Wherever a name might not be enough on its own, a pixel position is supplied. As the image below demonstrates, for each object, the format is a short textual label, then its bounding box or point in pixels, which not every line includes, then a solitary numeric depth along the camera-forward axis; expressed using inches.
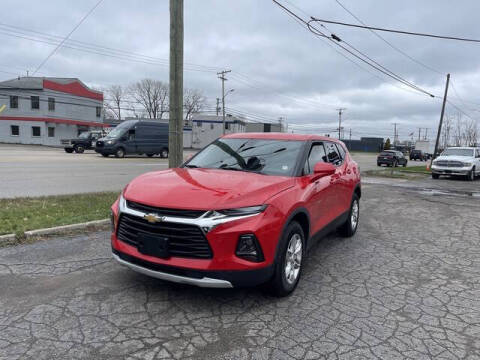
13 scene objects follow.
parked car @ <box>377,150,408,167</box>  1295.5
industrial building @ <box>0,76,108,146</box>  1771.7
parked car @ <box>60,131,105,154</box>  1222.3
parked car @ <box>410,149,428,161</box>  2295.8
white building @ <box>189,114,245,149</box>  2289.6
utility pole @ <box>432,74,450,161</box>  1218.6
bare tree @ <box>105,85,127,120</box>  3222.7
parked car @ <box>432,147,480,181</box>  731.4
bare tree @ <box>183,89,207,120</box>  3307.1
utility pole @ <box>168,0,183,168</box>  295.9
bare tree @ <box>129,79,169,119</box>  3142.2
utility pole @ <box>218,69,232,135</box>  2179.5
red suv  125.4
